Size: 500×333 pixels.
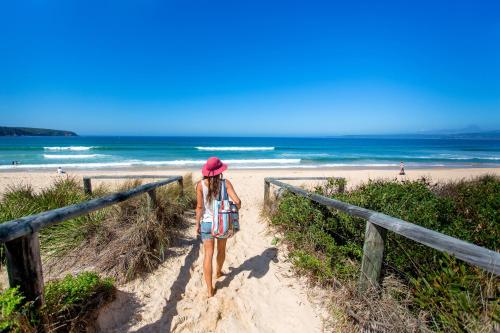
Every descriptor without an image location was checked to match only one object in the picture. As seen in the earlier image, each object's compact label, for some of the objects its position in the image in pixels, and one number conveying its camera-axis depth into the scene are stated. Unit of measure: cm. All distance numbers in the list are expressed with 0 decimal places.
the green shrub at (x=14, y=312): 161
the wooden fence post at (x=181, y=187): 648
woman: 291
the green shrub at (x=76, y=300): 206
